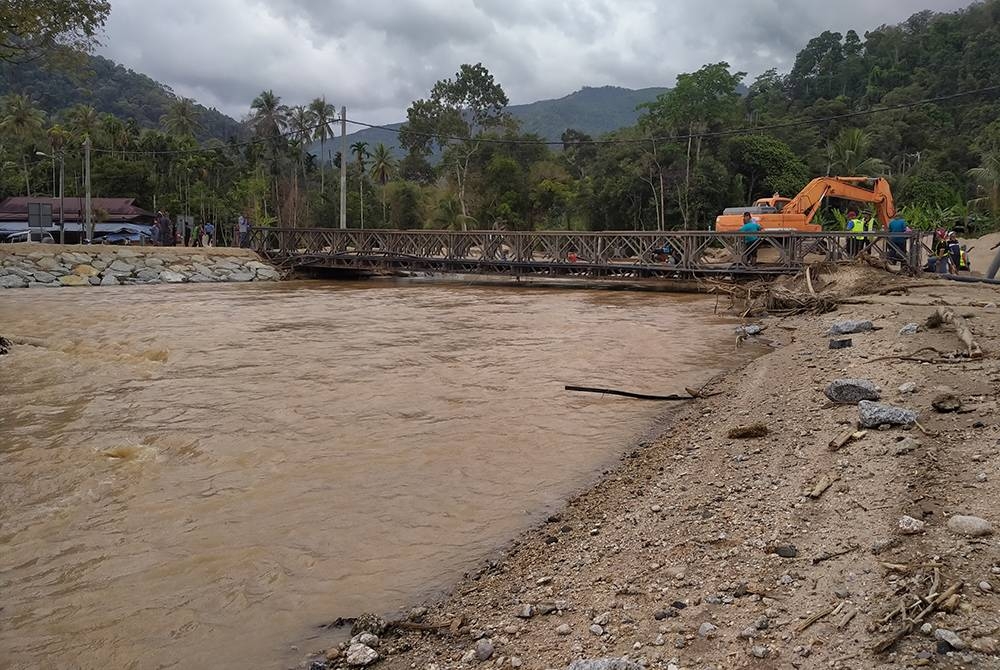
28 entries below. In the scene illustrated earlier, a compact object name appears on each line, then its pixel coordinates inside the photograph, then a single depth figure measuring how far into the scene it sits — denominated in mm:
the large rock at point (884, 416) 4918
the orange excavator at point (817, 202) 21719
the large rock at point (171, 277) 27809
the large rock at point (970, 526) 3166
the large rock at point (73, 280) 25344
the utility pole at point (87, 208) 32784
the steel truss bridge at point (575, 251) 20797
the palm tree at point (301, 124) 59531
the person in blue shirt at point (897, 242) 18555
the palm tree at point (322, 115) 62122
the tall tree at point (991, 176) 31047
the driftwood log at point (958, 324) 6656
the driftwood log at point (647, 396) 7754
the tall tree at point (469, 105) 56250
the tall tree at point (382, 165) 58750
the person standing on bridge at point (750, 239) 21672
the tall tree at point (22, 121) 50125
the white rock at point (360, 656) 3139
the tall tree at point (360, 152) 57281
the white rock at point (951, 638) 2451
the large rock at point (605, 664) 2717
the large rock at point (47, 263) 25438
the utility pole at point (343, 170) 31062
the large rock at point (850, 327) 9648
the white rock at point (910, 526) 3340
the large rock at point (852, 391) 5902
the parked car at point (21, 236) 38331
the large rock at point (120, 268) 26969
